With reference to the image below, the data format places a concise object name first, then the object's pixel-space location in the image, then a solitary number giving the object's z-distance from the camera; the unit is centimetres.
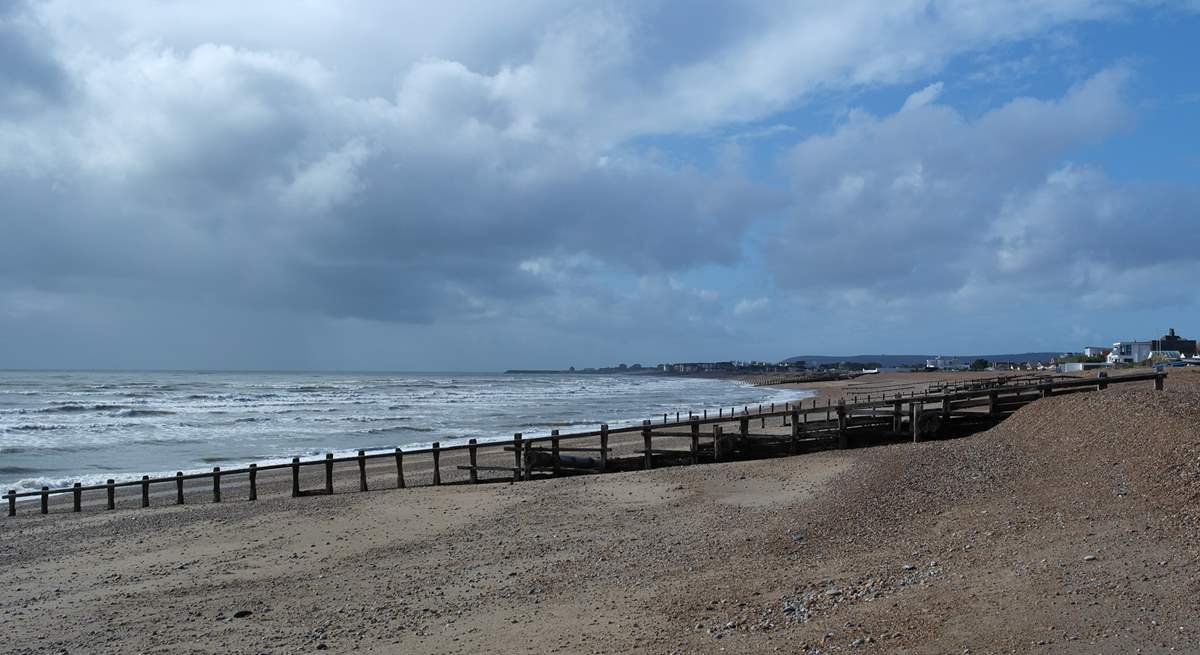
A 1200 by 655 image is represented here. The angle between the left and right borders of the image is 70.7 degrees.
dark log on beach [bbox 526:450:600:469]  2258
